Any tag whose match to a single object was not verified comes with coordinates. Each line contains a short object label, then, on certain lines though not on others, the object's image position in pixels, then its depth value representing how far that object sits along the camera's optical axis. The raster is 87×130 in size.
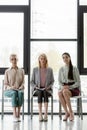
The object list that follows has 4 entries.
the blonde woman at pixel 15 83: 5.82
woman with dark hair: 5.90
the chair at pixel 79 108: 6.25
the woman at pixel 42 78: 6.01
